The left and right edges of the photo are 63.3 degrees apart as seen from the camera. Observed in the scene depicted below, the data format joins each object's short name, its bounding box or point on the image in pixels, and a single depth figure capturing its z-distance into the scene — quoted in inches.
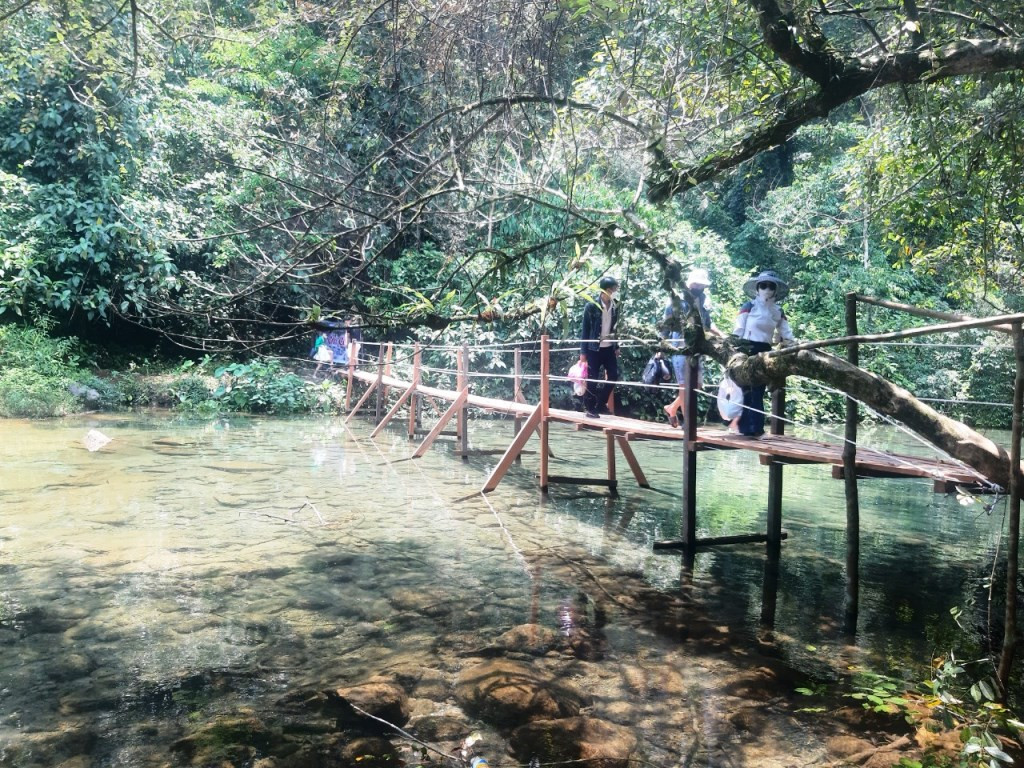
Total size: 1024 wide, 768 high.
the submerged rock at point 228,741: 120.6
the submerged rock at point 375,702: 133.0
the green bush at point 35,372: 504.7
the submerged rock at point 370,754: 120.1
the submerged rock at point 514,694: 136.1
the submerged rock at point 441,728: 128.9
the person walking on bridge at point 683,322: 188.4
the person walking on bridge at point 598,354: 310.5
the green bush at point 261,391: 598.5
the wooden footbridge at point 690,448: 195.8
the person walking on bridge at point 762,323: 242.1
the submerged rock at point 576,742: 123.6
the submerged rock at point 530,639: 165.0
